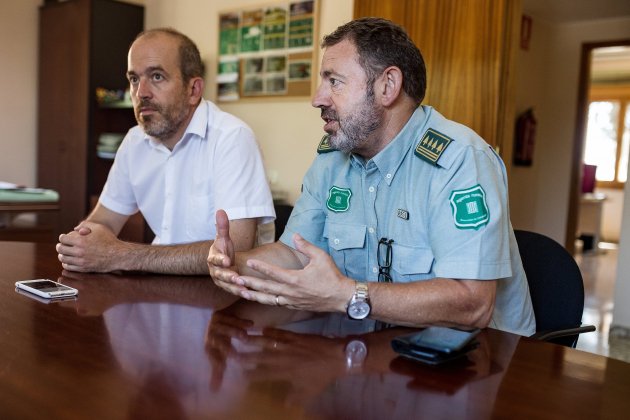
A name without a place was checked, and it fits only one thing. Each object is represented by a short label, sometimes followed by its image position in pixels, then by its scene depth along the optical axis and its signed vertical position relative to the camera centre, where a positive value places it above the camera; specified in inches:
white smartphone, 52.5 -12.8
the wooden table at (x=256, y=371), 31.4 -12.6
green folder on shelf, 114.2 -11.0
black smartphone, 38.0 -11.4
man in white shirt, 79.0 -2.4
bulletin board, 155.6 +24.5
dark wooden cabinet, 184.1 +15.0
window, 407.2 +15.6
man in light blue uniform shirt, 48.0 -5.7
